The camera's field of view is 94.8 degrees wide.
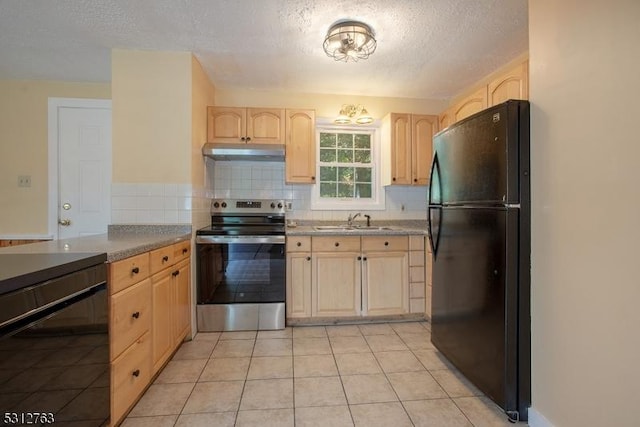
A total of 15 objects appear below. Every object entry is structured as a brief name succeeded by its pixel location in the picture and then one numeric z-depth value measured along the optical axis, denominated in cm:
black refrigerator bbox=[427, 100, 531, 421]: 147
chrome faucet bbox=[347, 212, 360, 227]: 326
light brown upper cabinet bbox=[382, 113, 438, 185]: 313
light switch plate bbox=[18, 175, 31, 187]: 289
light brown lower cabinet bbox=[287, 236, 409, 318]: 271
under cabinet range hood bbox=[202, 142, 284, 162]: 276
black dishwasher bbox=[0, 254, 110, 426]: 90
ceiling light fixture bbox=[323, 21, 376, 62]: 198
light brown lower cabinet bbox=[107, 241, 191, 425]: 140
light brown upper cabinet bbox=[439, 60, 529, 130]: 198
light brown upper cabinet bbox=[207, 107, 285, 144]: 295
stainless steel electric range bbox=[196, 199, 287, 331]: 257
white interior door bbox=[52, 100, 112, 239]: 293
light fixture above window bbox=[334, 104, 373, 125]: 315
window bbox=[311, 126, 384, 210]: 339
